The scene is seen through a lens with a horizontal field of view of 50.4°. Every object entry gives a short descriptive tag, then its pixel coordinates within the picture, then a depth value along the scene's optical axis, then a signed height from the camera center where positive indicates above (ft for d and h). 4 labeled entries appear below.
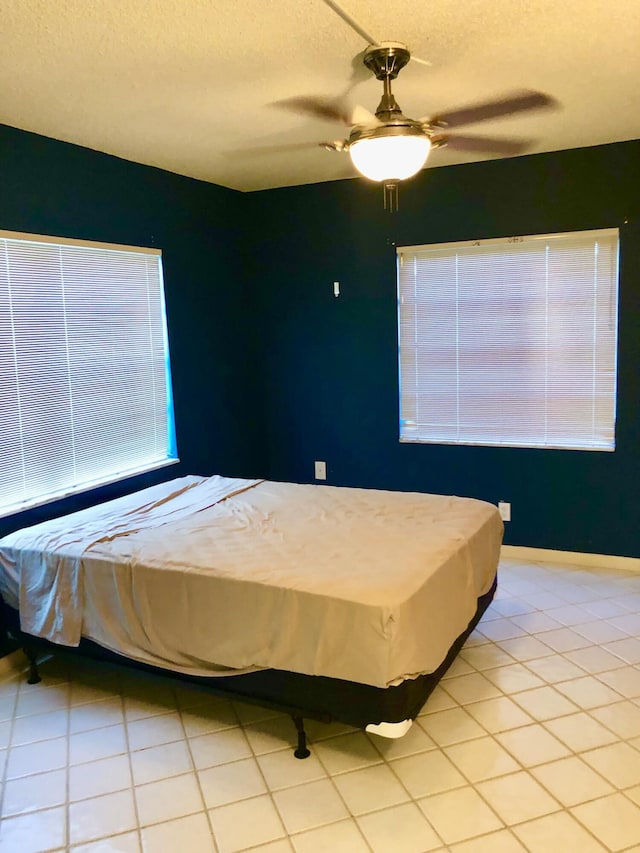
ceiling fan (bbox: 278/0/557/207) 7.04 +2.19
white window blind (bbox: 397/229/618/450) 12.80 -0.06
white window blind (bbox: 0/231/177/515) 10.15 -0.27
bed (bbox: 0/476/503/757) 7.24 -2.88
